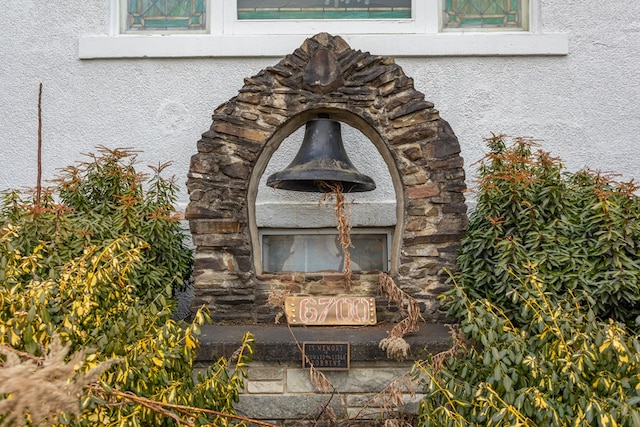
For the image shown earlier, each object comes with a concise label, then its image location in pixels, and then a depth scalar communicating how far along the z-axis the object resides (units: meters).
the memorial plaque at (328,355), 3.43
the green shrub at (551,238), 3.48
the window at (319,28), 4.94
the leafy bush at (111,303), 2.80
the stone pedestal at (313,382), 3.45
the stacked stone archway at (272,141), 3.90
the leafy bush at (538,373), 2.71
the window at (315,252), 5.07
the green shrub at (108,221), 3.73
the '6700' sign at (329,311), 3.82
